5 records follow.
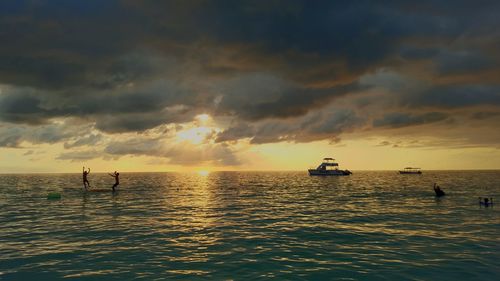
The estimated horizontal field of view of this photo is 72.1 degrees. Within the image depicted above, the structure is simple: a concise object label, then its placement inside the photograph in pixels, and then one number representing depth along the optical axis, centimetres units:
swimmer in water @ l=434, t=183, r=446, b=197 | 5777
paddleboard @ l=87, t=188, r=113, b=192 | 6962
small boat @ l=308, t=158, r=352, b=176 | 17275
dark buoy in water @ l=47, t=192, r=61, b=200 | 5599
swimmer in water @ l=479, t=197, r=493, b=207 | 4244
